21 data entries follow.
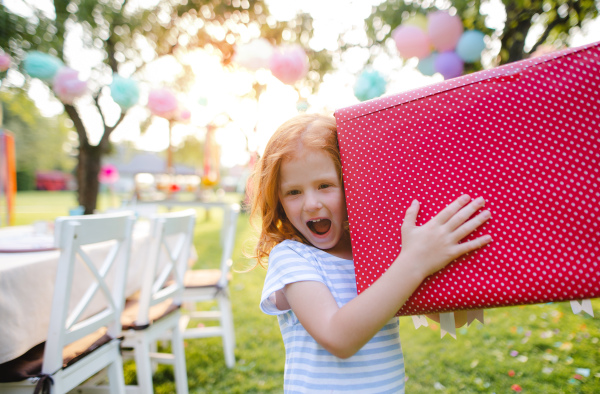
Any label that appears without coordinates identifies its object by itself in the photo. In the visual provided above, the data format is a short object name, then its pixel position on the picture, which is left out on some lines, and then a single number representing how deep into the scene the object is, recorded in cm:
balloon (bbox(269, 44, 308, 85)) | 557
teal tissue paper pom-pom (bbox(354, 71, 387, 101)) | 462
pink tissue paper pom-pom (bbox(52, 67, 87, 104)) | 507
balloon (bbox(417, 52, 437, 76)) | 454
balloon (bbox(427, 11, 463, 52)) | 400
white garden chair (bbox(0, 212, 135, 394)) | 162
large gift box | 74
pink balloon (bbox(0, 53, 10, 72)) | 517
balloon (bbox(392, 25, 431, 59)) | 411
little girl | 78
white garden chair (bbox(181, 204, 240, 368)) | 318
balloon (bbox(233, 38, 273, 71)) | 599
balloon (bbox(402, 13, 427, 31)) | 418
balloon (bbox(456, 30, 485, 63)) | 396
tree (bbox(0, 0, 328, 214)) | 548
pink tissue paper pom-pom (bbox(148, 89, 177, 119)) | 634
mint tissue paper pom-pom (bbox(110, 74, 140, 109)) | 543
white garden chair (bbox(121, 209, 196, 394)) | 231
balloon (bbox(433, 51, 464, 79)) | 423
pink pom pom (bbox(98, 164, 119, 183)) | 1390
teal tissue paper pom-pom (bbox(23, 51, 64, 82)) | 490
